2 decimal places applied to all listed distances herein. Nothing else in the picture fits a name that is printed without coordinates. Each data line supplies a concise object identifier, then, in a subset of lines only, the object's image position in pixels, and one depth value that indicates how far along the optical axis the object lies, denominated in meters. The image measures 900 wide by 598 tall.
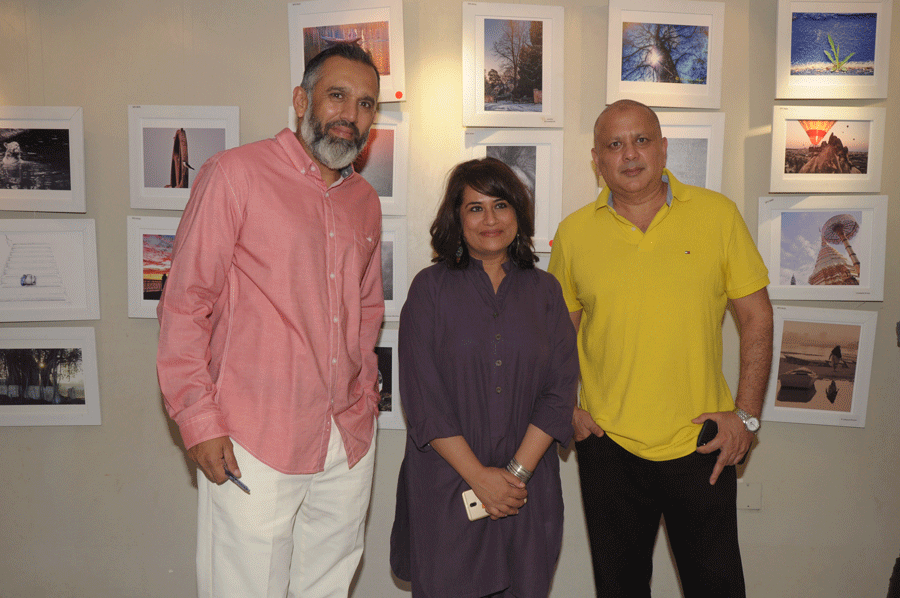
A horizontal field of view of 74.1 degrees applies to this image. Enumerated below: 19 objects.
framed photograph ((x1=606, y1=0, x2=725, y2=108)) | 2.46
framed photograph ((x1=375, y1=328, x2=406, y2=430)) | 2.61
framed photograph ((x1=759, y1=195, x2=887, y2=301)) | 2.54
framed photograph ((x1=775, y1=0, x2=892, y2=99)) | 2.47
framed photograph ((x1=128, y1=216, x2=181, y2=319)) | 2.55
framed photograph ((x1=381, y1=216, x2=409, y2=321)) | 2.55
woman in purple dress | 1.84
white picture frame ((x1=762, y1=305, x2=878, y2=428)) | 2.58
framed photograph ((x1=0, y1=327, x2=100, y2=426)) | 2.61
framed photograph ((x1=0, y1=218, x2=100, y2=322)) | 2.56
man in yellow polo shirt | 1.93
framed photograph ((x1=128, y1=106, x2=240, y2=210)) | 2.52
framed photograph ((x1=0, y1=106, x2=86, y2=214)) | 2.52
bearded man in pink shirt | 1.64
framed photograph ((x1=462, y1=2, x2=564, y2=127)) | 2.46
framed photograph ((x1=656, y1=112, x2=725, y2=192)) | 2.51
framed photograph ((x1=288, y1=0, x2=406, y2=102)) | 2.44
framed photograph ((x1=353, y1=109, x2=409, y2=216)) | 2.52
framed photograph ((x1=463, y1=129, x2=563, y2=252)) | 2.51
